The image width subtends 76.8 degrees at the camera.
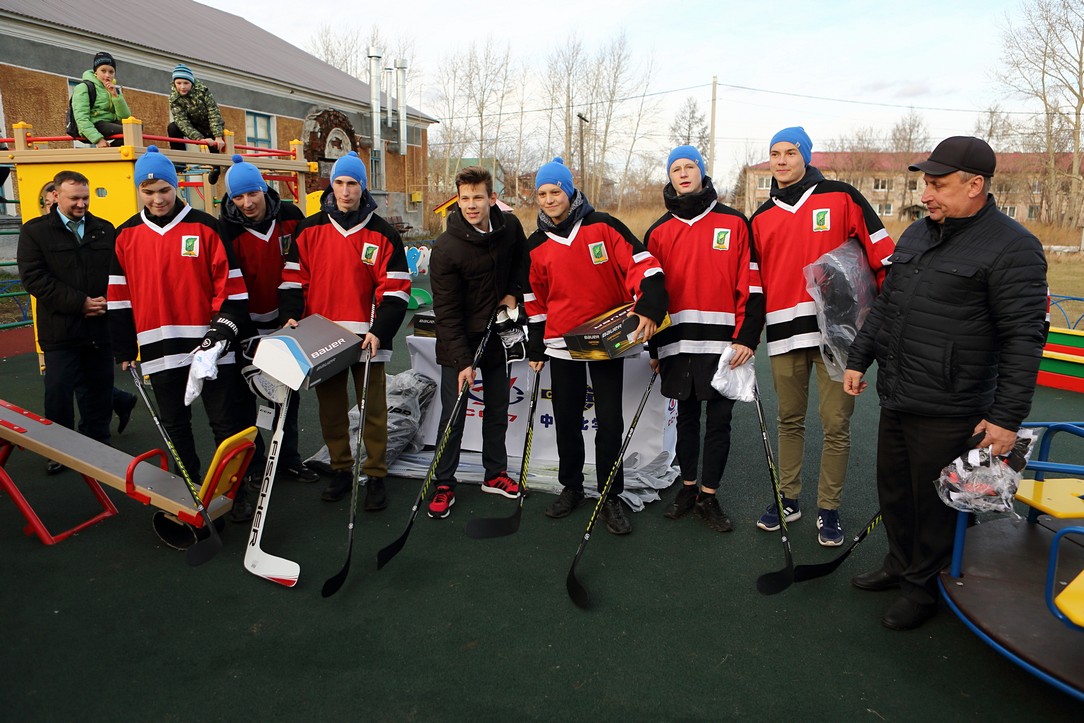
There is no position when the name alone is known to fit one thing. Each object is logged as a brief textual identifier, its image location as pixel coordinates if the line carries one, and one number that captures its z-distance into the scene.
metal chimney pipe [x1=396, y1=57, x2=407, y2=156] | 25.38
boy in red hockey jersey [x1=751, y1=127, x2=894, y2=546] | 3.20
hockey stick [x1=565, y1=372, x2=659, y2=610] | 2.90
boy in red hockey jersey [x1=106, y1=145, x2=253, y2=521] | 3.32
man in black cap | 2.33
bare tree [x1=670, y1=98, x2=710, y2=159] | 44.70
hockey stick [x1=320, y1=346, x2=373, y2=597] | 2.95
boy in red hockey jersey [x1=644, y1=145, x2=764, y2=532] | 3.38
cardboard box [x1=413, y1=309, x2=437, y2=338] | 4.93
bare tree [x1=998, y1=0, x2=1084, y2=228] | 23.56
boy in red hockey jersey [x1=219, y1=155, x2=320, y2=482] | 3.77
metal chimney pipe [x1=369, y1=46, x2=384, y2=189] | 23.47
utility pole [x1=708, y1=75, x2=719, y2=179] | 25.06
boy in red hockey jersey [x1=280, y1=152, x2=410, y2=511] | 3.67
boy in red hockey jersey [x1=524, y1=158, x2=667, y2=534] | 3.35
